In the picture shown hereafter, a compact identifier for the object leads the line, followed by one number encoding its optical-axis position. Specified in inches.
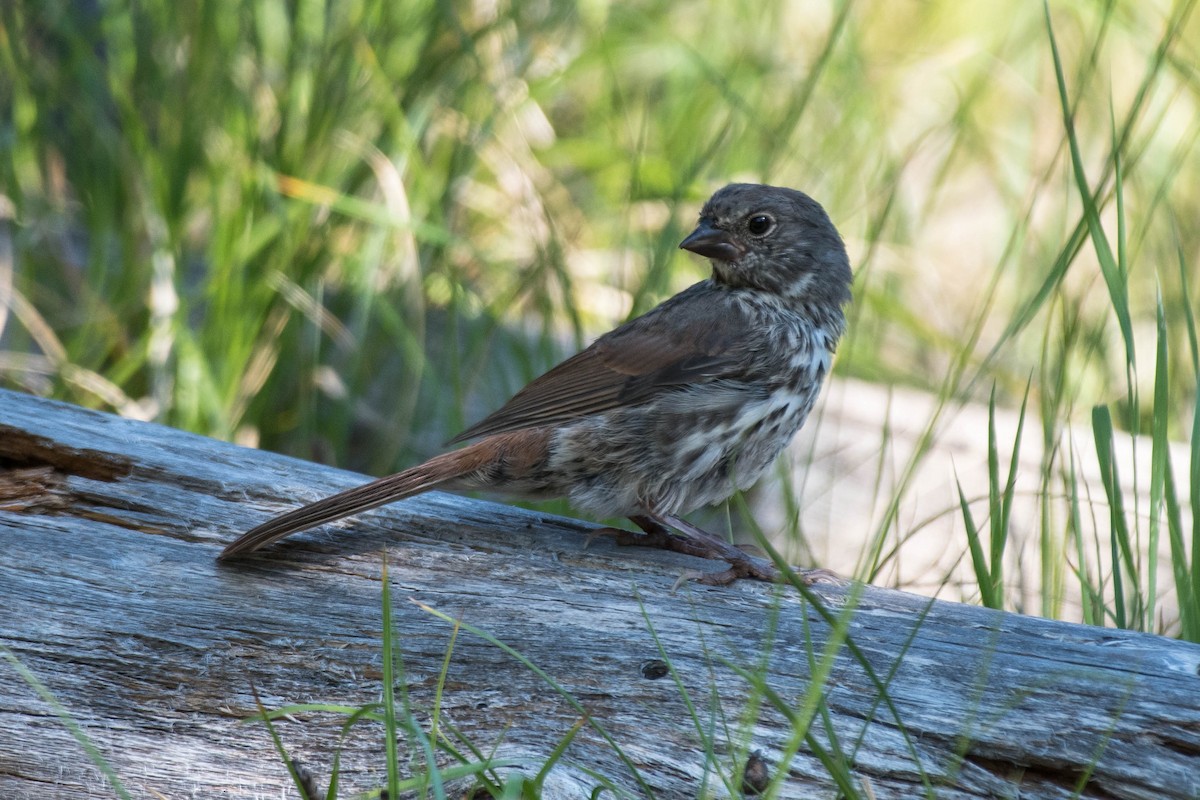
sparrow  235.9
